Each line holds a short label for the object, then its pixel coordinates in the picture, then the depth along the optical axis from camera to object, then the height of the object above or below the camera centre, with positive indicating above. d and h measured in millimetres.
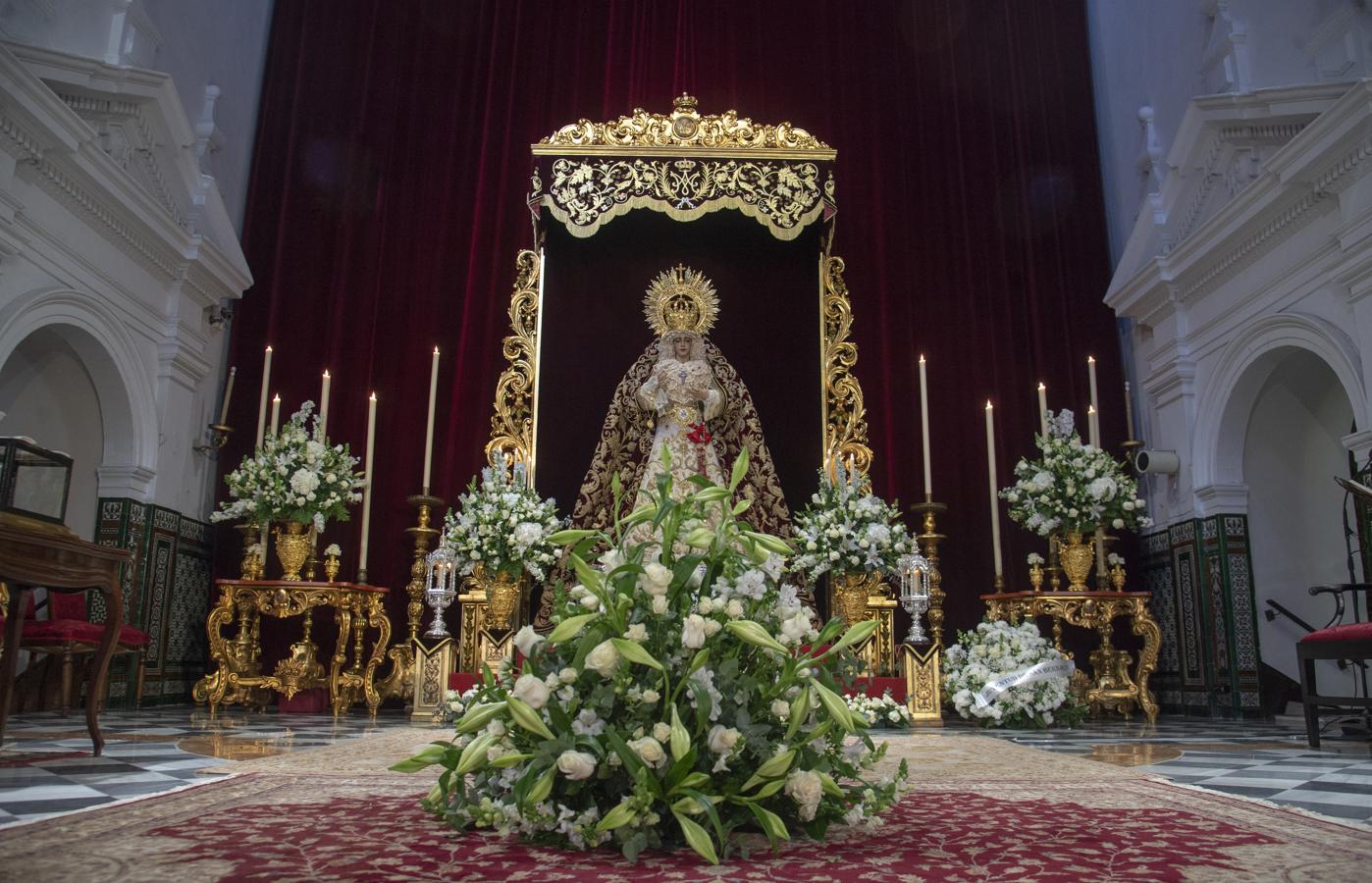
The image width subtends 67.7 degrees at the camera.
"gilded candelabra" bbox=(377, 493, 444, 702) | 6738 +169
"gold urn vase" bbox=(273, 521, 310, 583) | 6793 +570
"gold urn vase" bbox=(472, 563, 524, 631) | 6586 +266
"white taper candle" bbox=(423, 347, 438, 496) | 6758 +1212
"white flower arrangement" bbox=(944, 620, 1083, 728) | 6125 -204
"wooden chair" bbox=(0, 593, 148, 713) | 5301 -1
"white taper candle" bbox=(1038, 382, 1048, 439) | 7188 +1628
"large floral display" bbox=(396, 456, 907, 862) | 2059 -155
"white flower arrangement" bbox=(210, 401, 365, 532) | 6621 +986
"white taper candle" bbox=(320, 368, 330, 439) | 6789 +1557
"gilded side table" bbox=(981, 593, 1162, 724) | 6680 +175
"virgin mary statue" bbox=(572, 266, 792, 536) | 7211 +1561
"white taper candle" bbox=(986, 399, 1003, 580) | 6746 +886
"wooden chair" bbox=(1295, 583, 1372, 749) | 4512 -8
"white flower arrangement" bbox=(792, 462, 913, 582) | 6469 +660
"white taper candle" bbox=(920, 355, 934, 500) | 7009 +1643
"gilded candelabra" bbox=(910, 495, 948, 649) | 6652 +631
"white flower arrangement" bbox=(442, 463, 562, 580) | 6402 +658
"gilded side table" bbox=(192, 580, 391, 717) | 6543 -60
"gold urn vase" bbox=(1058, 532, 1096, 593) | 6938 +571
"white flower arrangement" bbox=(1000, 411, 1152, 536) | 6766 +1013
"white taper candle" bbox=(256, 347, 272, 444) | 7095 +1600
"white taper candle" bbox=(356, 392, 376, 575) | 6674 +1276
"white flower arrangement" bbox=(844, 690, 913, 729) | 5656 -380
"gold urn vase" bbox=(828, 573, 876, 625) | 6638 +314
